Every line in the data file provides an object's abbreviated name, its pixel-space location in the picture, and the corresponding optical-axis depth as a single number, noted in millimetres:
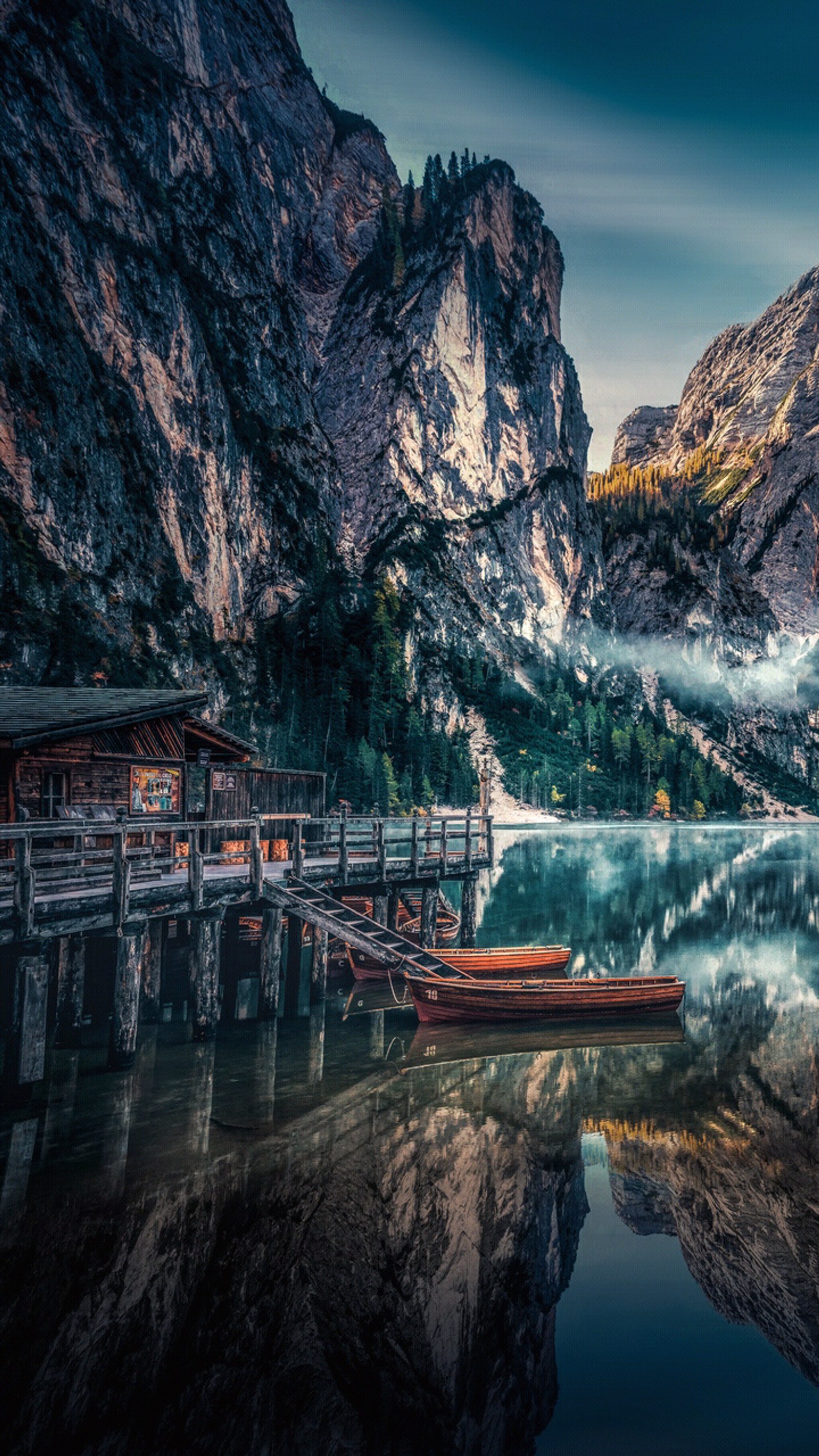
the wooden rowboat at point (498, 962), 24844
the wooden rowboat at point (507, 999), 20578
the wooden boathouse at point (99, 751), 20141
